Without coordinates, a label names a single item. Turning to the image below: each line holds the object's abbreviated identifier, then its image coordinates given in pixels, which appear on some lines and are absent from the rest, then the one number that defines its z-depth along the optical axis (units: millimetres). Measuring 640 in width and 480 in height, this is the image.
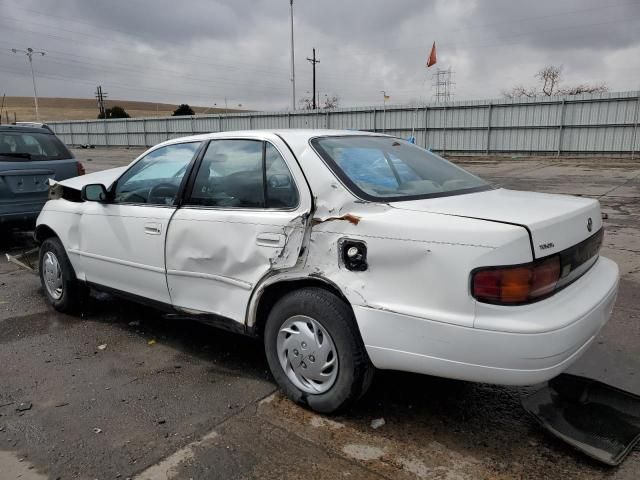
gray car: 7082
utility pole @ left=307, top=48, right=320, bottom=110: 51562
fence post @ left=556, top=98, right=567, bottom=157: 23250
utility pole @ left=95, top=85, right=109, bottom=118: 77825
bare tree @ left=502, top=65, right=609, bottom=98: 47406
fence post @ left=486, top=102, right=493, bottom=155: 24969
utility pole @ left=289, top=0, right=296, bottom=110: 35594
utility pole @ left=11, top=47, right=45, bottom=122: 56281
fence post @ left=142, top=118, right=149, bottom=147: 38922
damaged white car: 2381
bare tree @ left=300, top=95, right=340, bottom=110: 58356
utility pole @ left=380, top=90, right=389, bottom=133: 27766
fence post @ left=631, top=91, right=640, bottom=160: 21797
